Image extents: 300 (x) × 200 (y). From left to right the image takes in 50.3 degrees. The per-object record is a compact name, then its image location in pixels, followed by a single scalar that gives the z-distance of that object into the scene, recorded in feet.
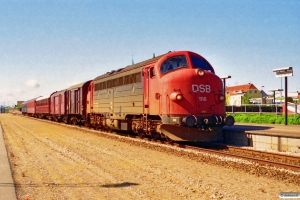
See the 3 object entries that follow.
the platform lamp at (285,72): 73.17
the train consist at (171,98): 47.29
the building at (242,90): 370.53
